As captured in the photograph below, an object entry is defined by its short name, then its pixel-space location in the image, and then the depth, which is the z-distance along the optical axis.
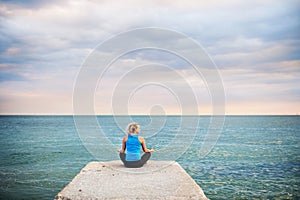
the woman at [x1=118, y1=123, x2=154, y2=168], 10.44
